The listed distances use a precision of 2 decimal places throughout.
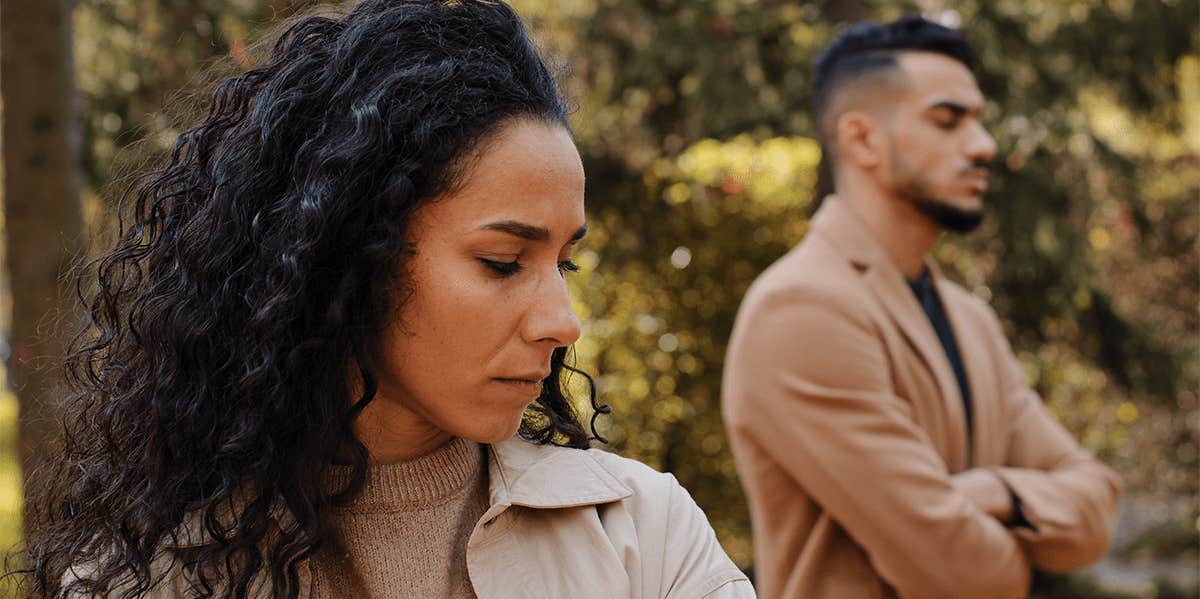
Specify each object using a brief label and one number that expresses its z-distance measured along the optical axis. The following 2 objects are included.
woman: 1.75
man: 3.05
